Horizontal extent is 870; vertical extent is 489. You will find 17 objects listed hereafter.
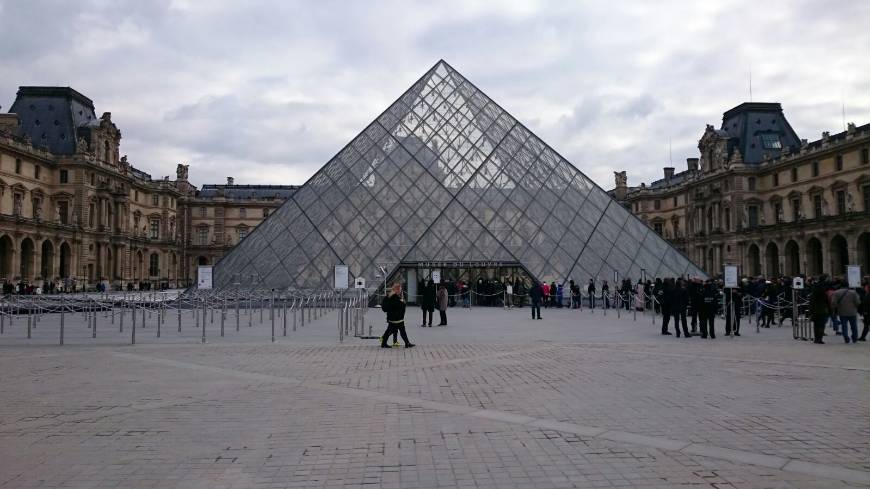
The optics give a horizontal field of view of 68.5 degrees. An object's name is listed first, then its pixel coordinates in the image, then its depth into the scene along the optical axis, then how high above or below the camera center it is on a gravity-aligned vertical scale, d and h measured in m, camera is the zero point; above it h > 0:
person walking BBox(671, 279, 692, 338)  14.06 -0.48
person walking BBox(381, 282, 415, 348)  11.45 -0.52
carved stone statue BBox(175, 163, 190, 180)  80.50 +14.51
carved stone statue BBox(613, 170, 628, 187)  79.50 +12.76
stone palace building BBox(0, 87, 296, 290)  49.16 +7.62
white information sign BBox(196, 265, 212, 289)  14.77 +0.21
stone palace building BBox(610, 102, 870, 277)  46.56 +7.17
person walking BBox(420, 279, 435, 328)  16.47 -0.35
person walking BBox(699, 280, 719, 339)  13.77 -0.69
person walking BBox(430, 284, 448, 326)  16.70 -0.52
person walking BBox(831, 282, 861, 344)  12.88 -0.56
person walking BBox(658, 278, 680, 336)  14.39 -0.49
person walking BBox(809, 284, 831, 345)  12.66 -0.63
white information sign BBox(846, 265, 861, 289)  16.62 +0.09
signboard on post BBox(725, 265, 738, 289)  14.72 +0.07
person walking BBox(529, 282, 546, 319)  18.92 -0.41
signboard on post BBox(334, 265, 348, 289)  14.32 +0.19
